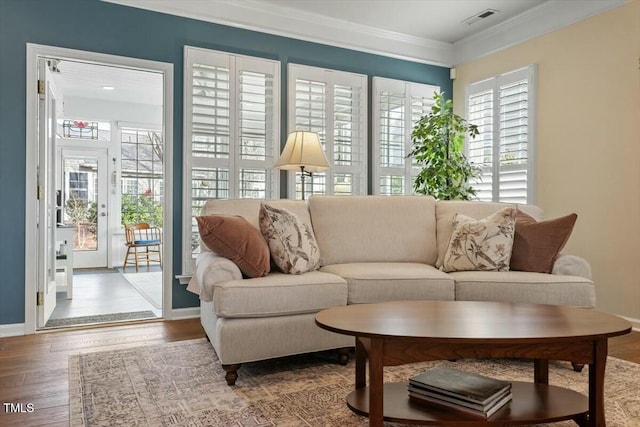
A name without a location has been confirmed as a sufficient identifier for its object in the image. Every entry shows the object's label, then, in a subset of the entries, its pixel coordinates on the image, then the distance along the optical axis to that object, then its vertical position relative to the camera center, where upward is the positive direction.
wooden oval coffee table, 1.60 -0.48
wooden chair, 7.29 -0.58
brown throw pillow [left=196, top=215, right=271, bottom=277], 2.57 -0.20
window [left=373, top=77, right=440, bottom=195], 4.84 +0.82
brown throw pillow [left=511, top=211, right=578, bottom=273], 3.00 -0.23
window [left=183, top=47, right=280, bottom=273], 3.95 +0.67
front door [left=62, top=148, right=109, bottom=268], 7.66 +0.06
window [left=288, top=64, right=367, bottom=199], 4.43 +0.84
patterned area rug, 1.96 -0.89
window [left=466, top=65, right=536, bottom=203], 4.44 +0.72
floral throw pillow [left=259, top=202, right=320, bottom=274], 2.78 -0.21
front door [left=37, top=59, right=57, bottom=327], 3.49 +0.07
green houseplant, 4.73 +0.54
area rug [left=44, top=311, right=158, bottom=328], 3.71 -0.94
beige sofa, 2.42 -0.41
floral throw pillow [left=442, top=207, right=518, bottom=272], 3.04 -0.24
